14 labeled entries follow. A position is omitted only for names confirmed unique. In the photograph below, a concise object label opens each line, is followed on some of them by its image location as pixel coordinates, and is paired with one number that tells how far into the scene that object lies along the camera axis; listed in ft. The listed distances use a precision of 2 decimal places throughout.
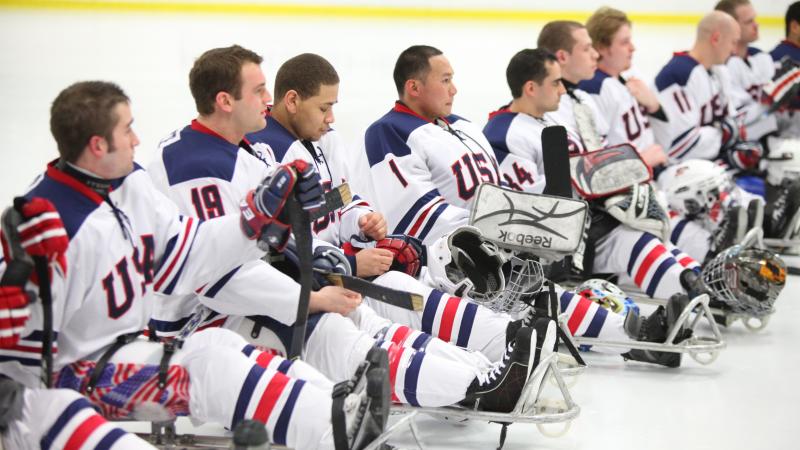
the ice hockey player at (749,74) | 47.42
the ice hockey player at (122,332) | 17.53
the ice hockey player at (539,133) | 31.83
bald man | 42.04
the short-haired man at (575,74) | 34.96
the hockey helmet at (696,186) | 35.83
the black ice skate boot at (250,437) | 15.80
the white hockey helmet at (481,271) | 24.82
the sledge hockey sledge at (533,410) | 21.61
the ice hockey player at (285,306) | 21.21
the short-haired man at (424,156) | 28.04
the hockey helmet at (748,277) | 30.42
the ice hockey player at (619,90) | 38.52
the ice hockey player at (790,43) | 51.47
